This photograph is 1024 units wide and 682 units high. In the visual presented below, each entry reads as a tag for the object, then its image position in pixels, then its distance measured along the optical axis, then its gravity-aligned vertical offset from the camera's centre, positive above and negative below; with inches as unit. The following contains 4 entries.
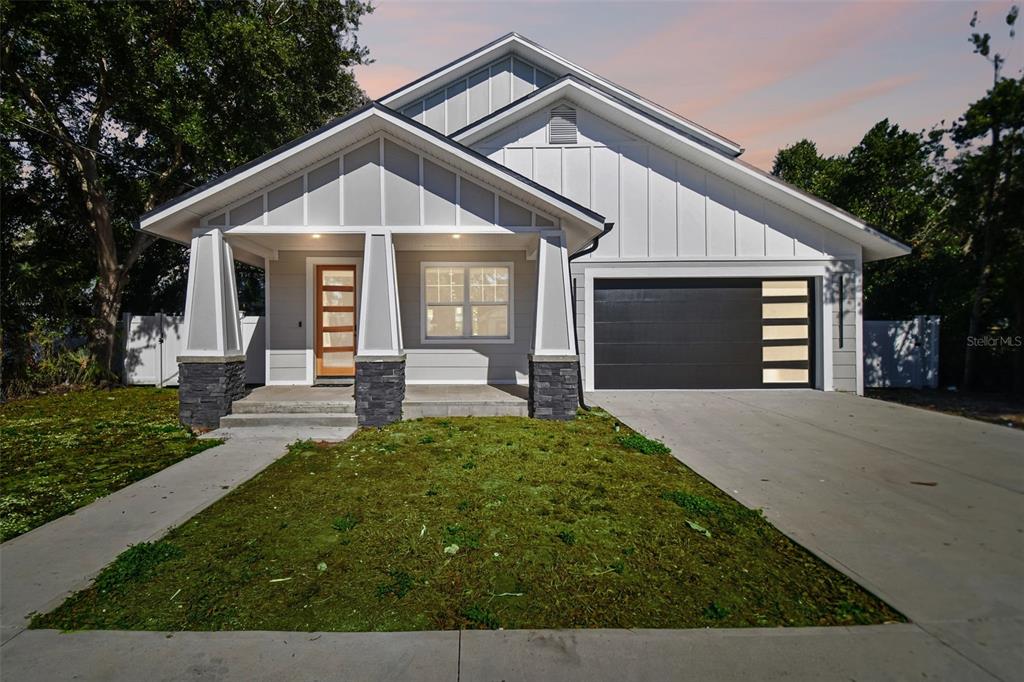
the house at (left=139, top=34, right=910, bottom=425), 277.9 +62.4
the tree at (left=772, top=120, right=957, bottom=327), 457.4 +138.1
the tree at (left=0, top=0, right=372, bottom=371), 363.6 +217.2
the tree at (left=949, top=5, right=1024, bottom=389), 339.9 +120.3
